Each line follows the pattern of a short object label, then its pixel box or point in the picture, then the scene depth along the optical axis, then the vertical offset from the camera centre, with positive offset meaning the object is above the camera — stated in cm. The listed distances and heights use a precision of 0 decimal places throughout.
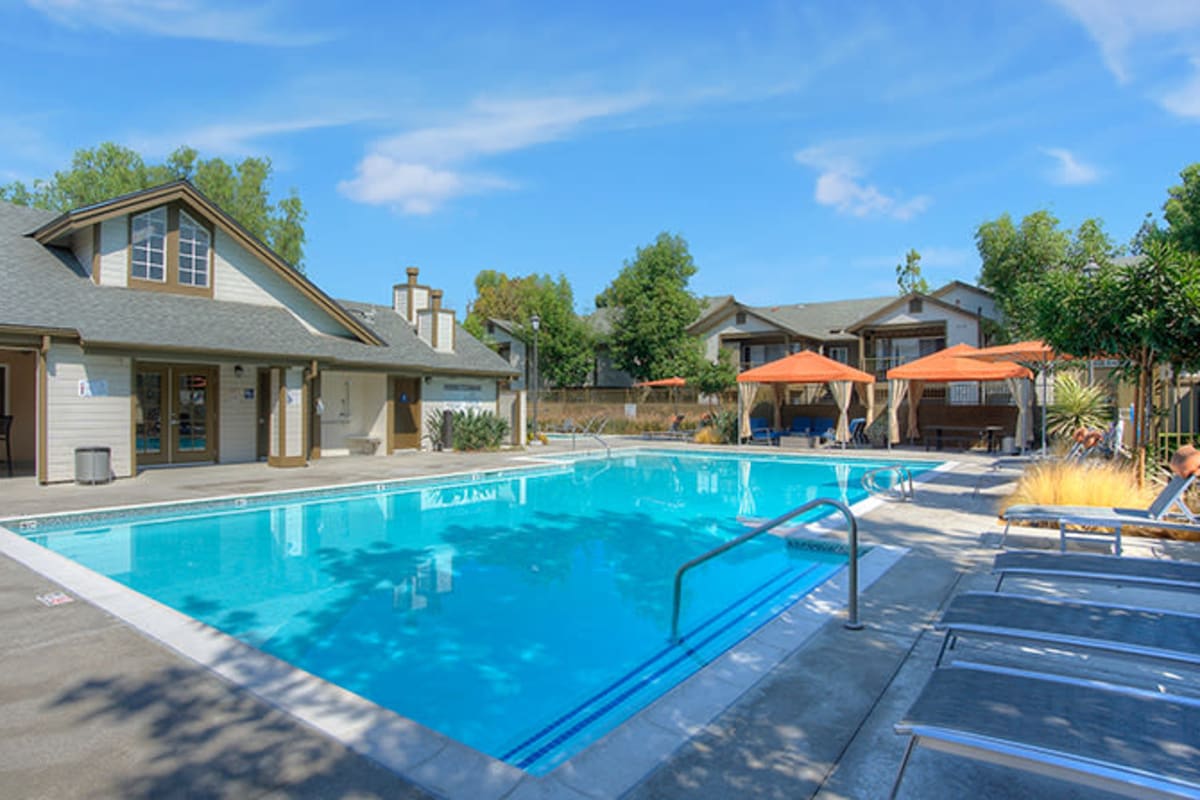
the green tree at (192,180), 3659 +1243
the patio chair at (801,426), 2436 -81
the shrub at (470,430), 2108 -80
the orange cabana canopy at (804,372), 2127 +99
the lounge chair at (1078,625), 335 -120
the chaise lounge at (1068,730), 225 -121
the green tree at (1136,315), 830 +114
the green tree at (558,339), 3519 +340
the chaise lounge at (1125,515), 643 -112
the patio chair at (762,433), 2353 -103
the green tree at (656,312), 3328 +459
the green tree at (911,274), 4975 +955
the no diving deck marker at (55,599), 547 -159
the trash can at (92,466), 1231 -109
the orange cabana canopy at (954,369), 1900 +98
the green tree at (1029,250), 2439 +563
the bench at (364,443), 1955 -111
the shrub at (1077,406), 1705 -9
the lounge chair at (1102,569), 448 -117
